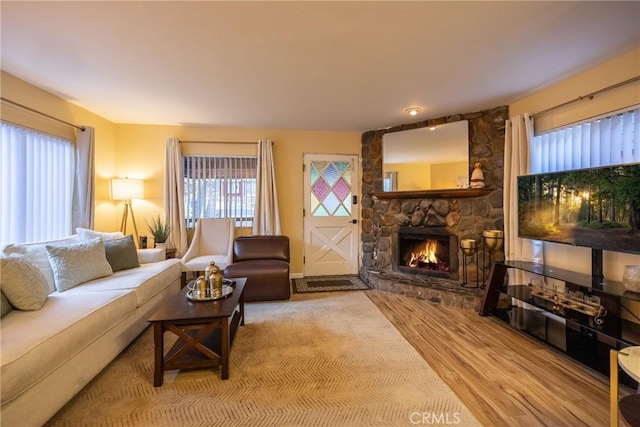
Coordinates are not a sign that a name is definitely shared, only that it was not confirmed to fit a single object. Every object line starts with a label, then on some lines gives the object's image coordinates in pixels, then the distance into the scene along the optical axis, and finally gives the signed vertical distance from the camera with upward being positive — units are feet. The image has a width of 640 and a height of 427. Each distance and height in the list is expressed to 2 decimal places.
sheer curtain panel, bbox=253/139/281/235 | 14.28 +0.89
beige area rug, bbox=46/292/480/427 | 5.14 -3.68
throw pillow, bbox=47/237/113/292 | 7.55 -1.43
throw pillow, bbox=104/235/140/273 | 9.48 -1.41
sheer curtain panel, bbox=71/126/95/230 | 10.91 +1.21
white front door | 15.30 -0.01
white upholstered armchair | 13.25 -1.19
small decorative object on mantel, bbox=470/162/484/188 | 11.22 +1.46
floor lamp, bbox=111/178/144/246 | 12.56 +1.08
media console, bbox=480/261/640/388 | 6.41 -2.50
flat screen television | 6.43 +0.21
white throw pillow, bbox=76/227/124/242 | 9.73 -0.78
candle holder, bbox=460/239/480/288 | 11.03 -1.29
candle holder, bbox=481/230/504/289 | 10.51 -0.91
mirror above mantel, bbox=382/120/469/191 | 11.92 +2.54
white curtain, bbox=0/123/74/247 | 8.48 +0.92
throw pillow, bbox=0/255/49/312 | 5.68 -1.48
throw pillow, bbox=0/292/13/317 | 5.49 -1.84
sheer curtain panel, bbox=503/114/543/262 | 9.74 +1.36
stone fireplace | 11.16 -0.03
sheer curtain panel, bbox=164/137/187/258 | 13.62 +0.88
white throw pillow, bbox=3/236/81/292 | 7.29 -1.13
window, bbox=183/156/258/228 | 14.21 +1.31
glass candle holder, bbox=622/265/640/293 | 6.34 -1.43
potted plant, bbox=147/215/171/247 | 13.02 -0.83
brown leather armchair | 11.25 -2.53
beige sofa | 4.32 -2.36
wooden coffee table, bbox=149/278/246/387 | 6.02 -2.62
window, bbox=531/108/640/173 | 7.34 +2.10
